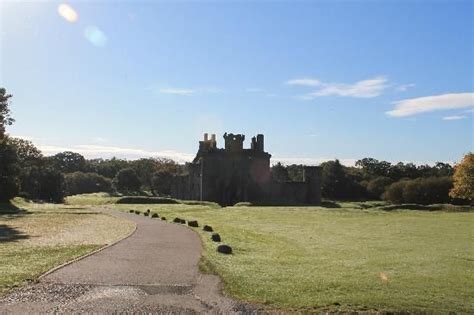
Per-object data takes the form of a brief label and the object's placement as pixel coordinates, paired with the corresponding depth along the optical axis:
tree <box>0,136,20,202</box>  53.12
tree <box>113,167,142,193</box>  112.53
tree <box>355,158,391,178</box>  122.81
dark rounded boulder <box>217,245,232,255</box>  17.74
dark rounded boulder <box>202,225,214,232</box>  25.97
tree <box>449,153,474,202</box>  64.88
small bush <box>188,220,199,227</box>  28.81
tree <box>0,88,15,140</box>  51.91
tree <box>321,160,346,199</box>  102.19
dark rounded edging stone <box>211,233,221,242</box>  21.07
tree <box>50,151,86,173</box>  141.12
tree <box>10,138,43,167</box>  83.02
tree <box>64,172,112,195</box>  111.12
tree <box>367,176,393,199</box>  104.75
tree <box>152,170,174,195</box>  115.94
